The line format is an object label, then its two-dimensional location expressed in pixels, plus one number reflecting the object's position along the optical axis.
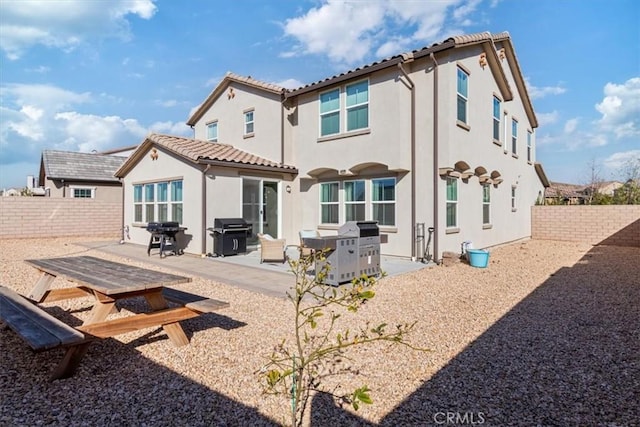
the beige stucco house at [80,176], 21.62
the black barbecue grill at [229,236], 11.16
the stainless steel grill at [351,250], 7.27
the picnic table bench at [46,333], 2.96
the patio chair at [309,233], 11.02
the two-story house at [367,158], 10.45
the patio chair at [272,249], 9.83
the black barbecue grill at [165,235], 11.30
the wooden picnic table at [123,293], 3.71
